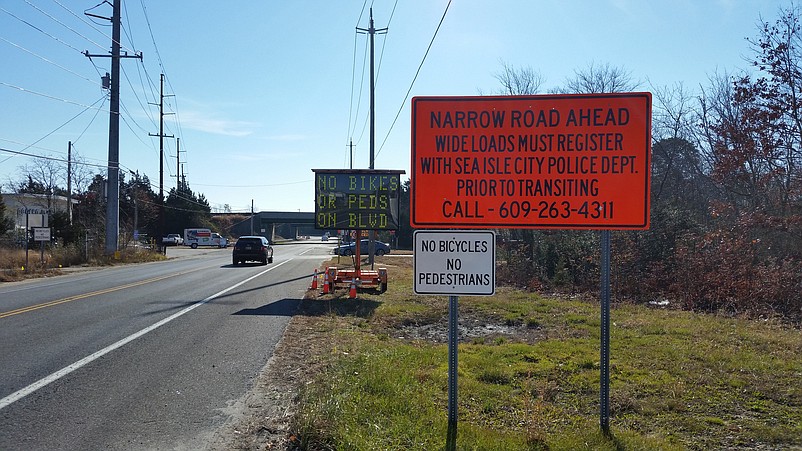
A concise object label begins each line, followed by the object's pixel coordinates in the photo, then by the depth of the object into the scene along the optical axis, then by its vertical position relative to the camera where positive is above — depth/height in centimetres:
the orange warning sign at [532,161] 539 +56
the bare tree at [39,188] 6156 +412
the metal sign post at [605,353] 526 -102
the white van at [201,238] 8406 -162
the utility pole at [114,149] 3925 +468
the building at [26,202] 5681 +238
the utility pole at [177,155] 8419 +932
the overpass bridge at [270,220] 12198 +115
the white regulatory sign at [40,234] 3127 -44
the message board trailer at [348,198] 1748 +78
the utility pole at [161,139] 6456 +895
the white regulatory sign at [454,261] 536 -28
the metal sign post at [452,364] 534 -114
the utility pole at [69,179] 4896 +353
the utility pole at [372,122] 2738 +458
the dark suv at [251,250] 3846 -143
